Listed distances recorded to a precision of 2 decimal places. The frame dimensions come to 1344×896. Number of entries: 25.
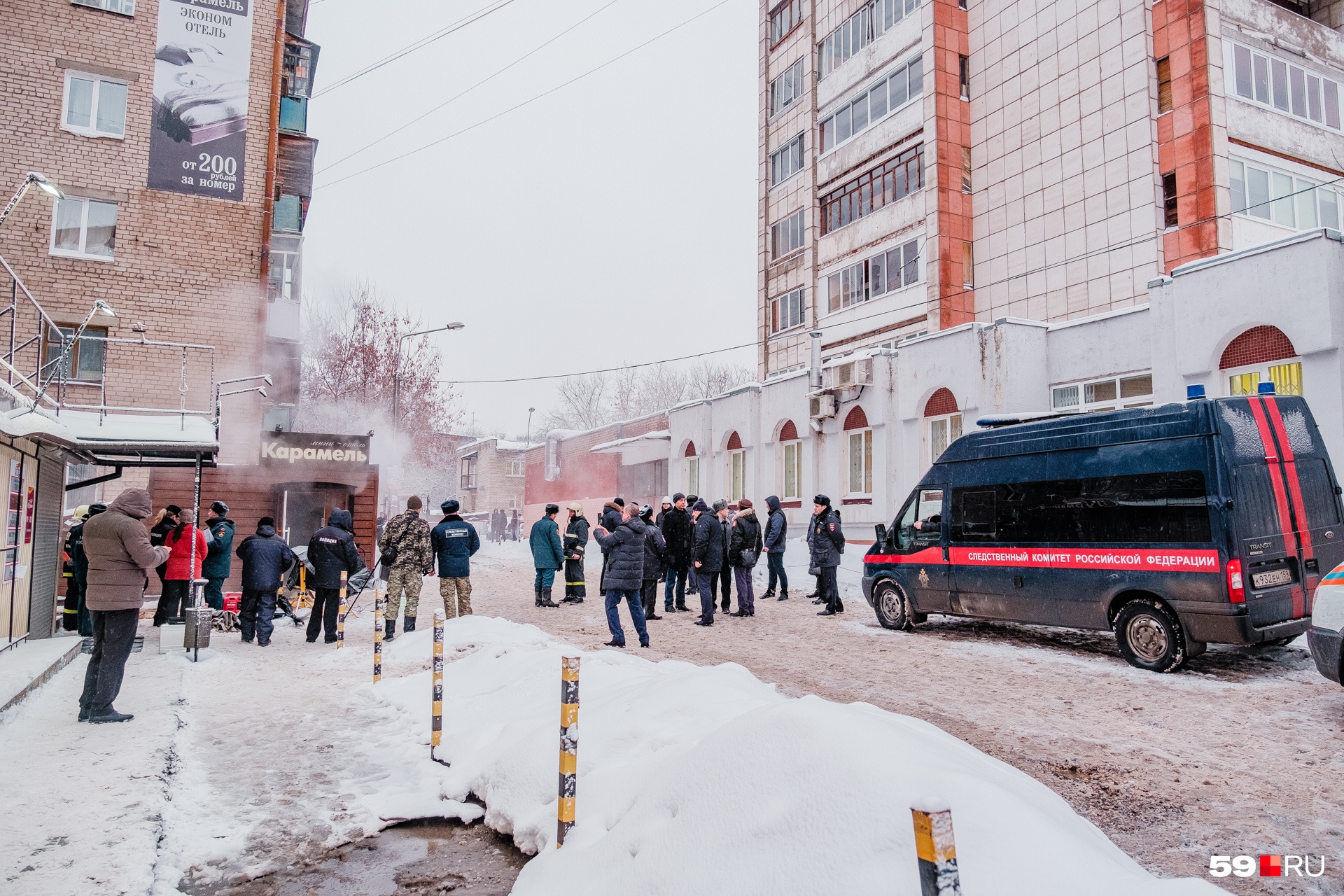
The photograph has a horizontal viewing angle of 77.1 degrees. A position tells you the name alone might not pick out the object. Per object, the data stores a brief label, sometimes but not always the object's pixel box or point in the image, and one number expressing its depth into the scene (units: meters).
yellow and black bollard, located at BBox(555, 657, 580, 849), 4.01
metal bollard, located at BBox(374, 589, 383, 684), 8.23
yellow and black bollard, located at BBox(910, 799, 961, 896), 1.94
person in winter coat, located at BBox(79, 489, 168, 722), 6.69
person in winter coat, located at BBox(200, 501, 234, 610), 12.40
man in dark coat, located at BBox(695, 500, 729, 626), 13.05
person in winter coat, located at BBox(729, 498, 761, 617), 13.78
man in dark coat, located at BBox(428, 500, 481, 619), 11.66
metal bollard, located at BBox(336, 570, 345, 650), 11.12
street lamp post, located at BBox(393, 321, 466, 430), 24.58
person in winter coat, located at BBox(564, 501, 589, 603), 15.98
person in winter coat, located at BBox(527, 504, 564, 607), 15.71
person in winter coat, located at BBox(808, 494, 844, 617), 13.87
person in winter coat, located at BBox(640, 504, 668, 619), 11.21
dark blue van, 8.10
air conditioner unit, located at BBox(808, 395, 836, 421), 23.73
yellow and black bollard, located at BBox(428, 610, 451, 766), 5.88
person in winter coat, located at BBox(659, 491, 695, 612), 14.56
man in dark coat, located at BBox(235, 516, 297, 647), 11.60
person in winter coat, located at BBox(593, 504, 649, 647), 10.48
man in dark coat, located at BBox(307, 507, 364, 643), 11.36
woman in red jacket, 11.67
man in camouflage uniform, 11.34
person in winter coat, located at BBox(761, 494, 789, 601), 15.02
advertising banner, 18.47
